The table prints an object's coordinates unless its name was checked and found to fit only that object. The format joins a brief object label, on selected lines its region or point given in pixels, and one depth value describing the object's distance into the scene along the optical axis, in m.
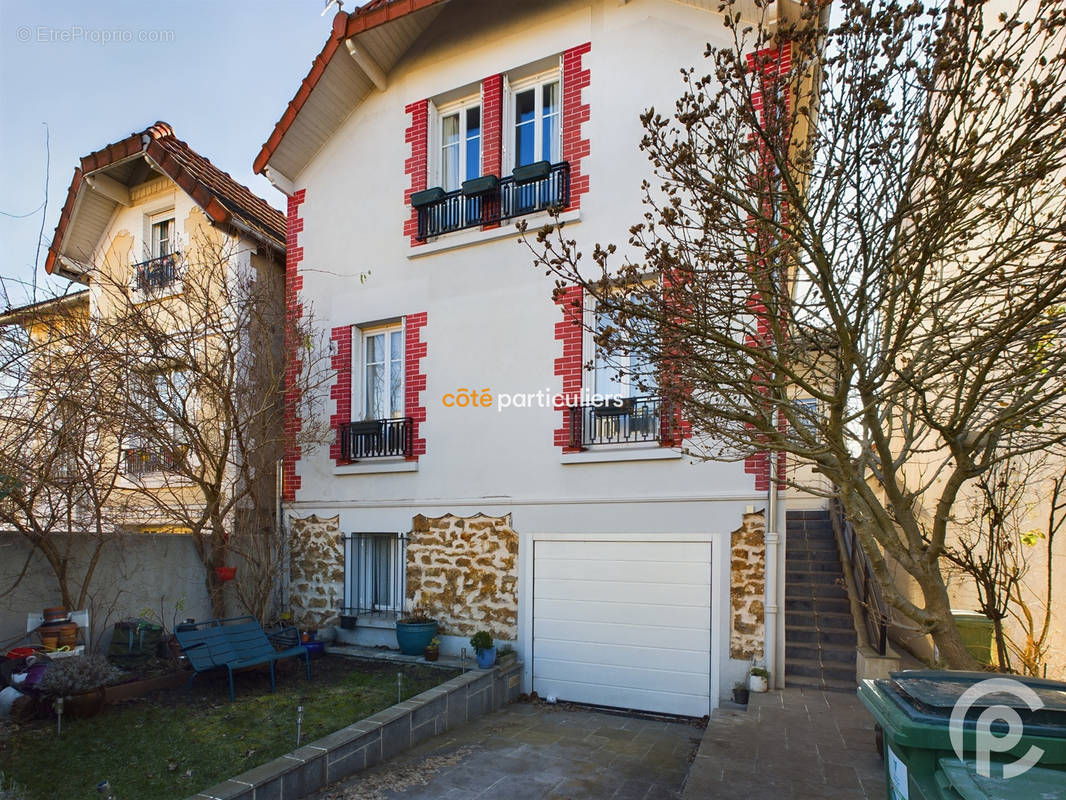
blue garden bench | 7.11
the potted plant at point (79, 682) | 6.21
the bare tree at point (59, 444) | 6.16
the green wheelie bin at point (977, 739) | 2.42
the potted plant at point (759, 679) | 6.99
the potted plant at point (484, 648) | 7.93
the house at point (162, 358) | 7.44
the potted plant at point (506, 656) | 8.16
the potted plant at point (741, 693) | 7.03
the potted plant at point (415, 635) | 8.70
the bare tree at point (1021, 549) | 6.12
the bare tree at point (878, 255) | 3.41
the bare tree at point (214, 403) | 8.55
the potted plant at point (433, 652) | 8.54
